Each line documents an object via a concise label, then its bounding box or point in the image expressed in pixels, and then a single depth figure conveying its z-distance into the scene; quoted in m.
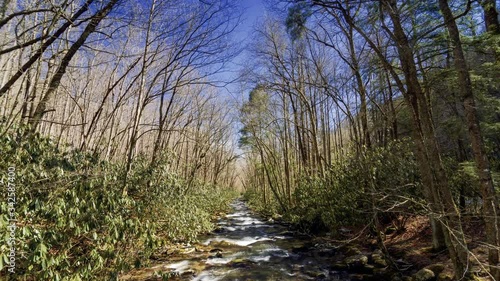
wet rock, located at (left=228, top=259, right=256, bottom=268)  7.66
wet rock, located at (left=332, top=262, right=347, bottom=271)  6.96
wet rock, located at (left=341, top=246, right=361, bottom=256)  7.69
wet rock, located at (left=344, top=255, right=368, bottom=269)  6.78
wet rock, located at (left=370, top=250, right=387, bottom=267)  6.56
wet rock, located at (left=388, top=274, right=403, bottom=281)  5.58
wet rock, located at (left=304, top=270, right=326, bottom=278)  6.59
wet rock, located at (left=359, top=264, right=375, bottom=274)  6.47
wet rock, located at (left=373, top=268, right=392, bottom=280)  5.98
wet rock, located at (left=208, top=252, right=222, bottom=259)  8.45
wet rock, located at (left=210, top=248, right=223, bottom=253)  9.14
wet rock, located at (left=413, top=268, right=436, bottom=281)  5.21
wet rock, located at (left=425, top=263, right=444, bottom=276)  5.35
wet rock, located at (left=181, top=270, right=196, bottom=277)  6.64
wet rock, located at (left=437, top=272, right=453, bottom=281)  4.85
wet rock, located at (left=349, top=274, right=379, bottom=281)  6.08
